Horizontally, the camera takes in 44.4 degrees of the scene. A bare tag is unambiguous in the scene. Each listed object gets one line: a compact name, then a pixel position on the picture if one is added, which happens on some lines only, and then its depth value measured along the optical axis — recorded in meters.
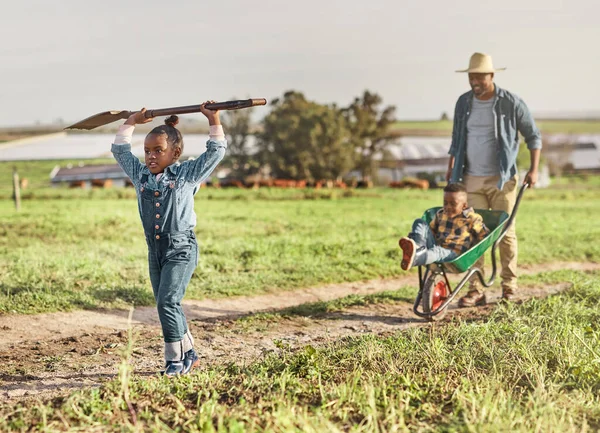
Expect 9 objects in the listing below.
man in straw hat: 7.20
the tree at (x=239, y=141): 34.97
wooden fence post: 17.72
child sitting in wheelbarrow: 6.56
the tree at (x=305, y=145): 33.66
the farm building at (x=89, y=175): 29.28
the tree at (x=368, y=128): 39.09
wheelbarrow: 6.35
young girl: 4.56
